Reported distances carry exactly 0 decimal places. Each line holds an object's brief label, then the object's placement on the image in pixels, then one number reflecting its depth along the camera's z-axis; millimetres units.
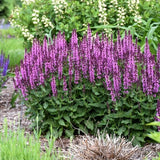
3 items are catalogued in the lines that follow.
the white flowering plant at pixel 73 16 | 9235
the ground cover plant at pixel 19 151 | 3842
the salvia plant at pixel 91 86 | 5268
